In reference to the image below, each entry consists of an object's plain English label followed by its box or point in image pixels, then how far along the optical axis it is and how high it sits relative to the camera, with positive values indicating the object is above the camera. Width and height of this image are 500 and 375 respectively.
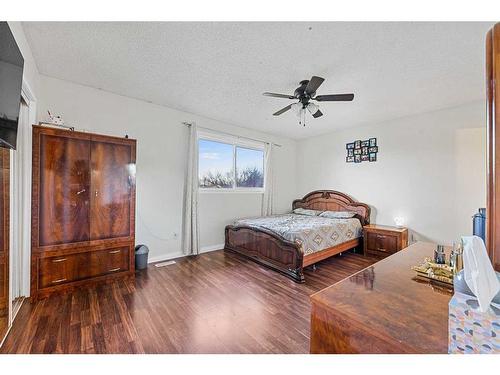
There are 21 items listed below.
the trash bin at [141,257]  3.16 -1.01
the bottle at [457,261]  1.27 -0.42
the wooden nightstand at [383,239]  3.64 -0.87
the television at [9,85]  1.29 +0.66
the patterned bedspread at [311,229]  3.08 -0.62
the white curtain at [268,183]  5.05 +0.12
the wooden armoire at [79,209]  2.32 -0.25
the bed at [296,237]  3.00 -0.77
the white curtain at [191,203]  3.83 -0.26
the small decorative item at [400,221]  3.94 -0.58
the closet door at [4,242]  1.74 -0.45
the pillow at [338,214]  4.31 -0.52
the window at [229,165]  4.21 +0.49
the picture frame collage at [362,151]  4.38 +0.79
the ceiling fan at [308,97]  2.34 +1.07
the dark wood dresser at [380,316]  0.77 -0.51
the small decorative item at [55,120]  2.55 +0.79
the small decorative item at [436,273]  1.21 -0.49
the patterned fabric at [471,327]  0.62 -0.40
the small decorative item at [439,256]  1.45 -0.45
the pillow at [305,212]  4.85 -0.53
